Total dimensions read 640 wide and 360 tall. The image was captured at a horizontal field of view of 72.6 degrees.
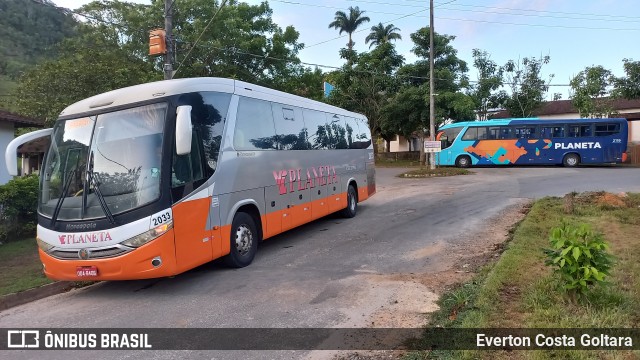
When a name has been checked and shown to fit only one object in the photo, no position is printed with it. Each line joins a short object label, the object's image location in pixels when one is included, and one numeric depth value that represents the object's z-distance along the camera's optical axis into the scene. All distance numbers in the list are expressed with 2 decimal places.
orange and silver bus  5.65
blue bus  26.81
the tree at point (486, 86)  33.91
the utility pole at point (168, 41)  11.78
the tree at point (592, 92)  30.88
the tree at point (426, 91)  28.33
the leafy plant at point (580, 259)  4.34
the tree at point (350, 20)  49.47
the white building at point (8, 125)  14.39
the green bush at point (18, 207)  9.96
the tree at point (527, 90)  34.88
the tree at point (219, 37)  24.55
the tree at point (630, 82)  23.75
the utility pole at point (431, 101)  24.83
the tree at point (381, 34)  43.44
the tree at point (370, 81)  32.09
